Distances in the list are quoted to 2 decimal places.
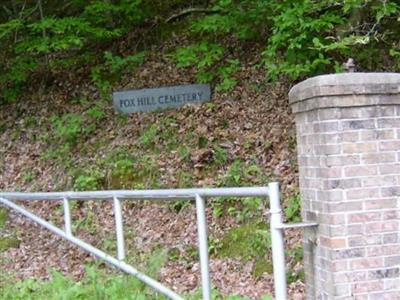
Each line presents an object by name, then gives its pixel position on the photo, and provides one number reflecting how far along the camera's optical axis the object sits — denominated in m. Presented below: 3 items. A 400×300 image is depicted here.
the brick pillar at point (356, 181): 3.18
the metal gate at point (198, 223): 3.25
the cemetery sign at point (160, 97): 9.14
